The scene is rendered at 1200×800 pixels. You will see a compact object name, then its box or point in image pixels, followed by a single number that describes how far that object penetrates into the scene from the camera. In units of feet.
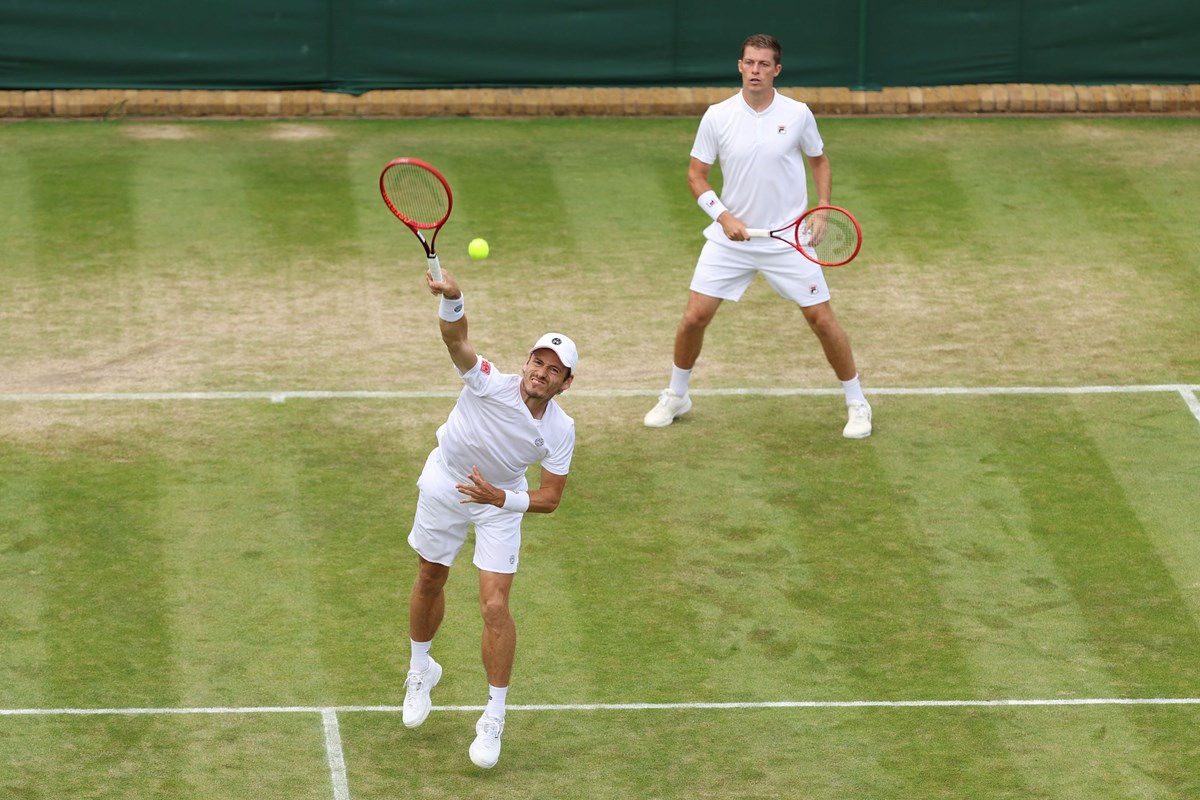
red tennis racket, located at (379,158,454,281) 61.46
